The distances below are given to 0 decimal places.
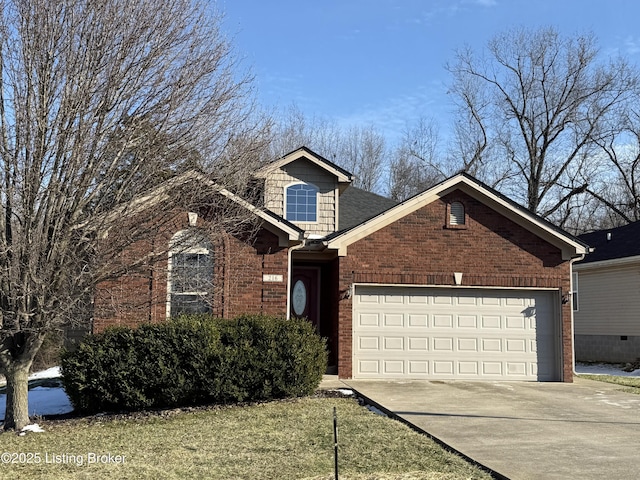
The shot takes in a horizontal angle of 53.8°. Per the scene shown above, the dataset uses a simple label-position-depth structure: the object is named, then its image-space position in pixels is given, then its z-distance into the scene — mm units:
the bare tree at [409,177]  39312
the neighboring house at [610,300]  20188
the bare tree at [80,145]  8625
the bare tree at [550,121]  34312
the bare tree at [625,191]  36031
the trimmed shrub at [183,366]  10758
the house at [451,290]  15180
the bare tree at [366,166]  39562
